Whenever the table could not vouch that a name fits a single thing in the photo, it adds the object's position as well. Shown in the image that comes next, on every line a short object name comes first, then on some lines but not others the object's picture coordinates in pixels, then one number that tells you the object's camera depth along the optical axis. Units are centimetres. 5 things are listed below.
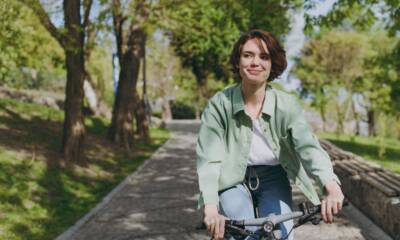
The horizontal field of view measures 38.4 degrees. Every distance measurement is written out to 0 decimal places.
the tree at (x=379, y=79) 1998
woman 320
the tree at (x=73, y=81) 1305
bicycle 274
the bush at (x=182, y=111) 5319
